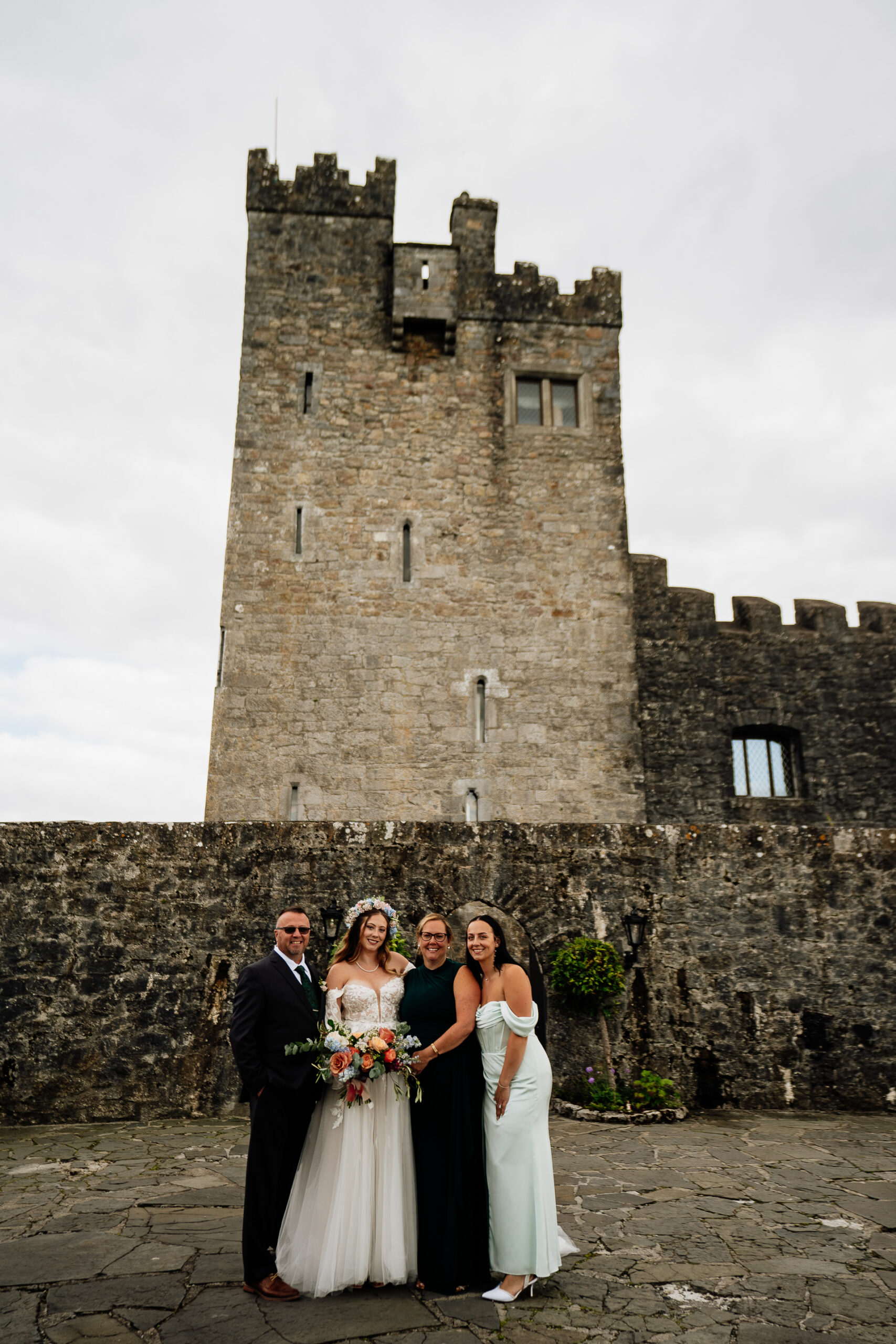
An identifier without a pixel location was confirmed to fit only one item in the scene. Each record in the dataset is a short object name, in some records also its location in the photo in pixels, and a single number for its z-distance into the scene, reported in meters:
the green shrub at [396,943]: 5.06
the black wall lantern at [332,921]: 8.20
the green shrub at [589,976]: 8.26
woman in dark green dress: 4.06
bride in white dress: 3.97
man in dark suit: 4.01
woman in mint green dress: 3.98
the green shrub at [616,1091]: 8.09
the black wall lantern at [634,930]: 8.61
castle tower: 14.09
